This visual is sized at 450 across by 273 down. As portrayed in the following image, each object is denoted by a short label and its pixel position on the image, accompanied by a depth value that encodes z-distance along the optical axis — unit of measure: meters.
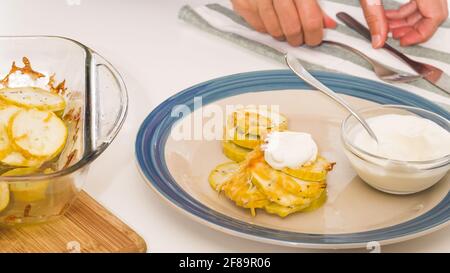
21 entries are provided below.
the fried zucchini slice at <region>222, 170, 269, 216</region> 0.86
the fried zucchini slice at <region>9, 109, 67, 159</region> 0.86
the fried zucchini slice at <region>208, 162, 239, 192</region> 0.90
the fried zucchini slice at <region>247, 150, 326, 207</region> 0.85
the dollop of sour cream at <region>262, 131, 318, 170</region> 0.87
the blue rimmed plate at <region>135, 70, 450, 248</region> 0.83
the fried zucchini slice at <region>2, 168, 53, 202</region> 0.80
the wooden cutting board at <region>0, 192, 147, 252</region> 0.83
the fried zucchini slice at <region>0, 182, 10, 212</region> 0.80
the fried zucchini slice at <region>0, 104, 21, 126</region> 0.87
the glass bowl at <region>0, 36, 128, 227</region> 0.81
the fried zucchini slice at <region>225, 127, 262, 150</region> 0.94
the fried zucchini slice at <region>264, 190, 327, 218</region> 0.86
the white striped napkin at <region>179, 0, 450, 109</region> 1.13
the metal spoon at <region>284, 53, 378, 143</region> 0.93
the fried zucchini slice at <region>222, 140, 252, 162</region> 0.94
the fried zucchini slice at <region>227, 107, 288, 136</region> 0.94
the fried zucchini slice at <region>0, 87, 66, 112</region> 0.91
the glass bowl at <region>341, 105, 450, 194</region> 0.87
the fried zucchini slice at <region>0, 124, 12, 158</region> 0.85
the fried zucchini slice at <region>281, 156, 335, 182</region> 0.87
